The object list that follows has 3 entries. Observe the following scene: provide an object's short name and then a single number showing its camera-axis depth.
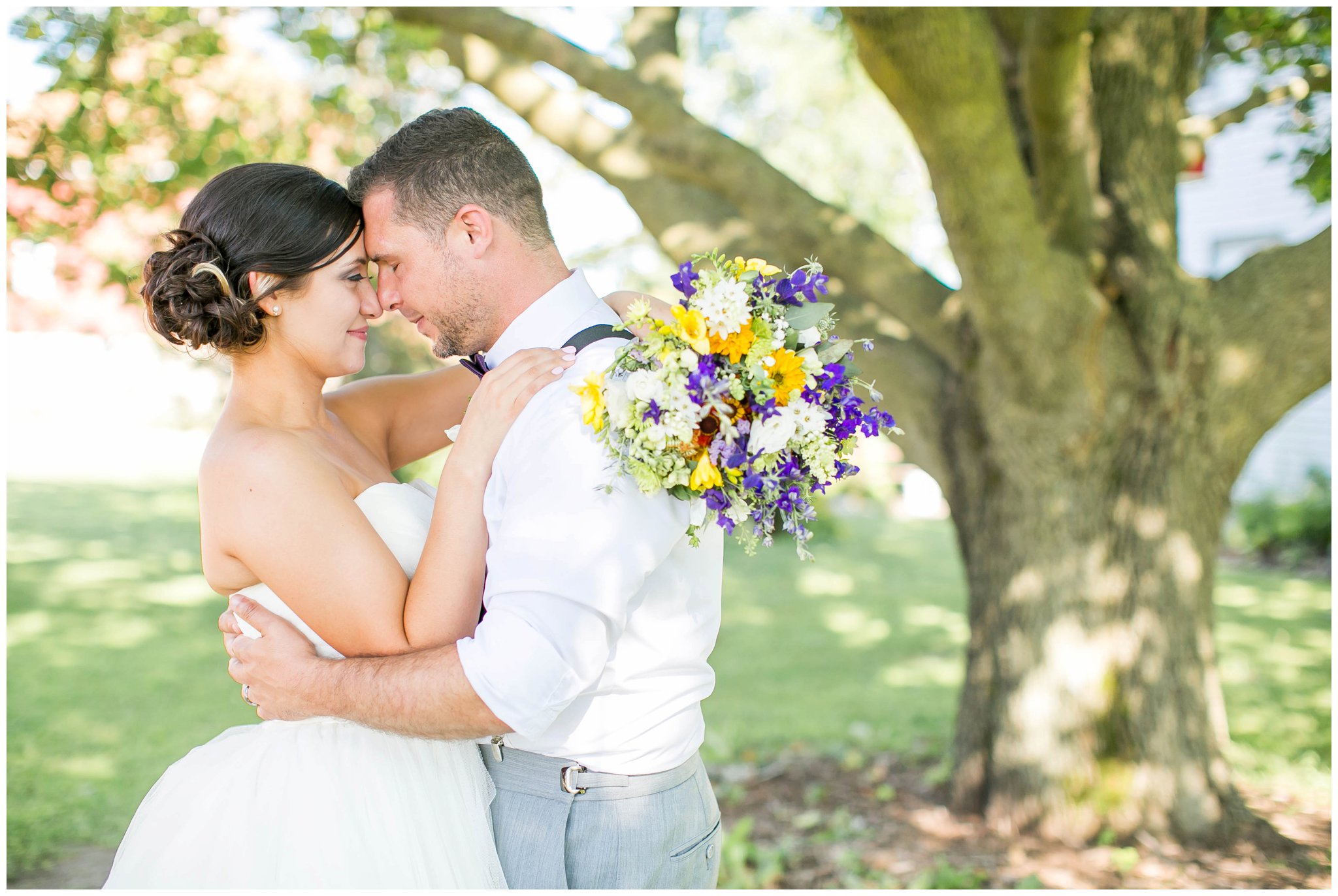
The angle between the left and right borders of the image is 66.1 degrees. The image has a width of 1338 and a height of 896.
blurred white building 13.33
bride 2.08
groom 1.83
